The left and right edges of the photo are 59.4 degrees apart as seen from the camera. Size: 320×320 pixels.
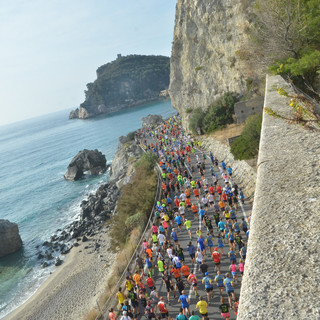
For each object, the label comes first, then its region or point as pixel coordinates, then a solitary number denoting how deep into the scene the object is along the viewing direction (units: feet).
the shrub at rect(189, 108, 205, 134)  139.23
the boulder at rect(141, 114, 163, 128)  242.06
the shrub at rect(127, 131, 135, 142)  212.23
